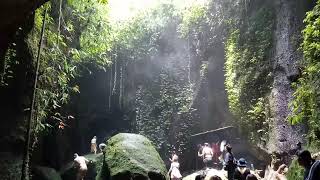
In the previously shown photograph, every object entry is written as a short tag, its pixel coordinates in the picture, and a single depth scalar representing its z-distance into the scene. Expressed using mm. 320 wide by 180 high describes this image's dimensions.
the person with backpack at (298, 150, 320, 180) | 3274
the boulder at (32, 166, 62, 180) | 9436
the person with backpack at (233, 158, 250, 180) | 5057
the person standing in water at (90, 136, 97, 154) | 13458
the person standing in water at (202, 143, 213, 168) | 10797
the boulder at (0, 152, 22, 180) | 6226
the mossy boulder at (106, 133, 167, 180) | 7889
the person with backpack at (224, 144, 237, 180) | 6909
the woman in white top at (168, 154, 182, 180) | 9240
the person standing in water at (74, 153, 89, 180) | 10120
